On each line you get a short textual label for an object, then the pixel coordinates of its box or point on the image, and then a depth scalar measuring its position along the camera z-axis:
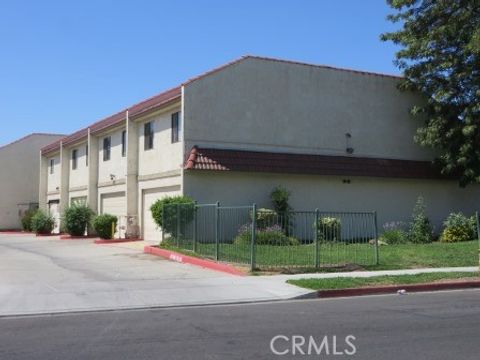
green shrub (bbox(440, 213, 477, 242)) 26.11
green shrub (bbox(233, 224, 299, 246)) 18.06
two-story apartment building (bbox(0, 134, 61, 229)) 49.28
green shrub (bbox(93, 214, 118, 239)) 29.61
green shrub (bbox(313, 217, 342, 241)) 17.88
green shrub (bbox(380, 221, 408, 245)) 24.67
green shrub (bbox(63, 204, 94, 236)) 33.22
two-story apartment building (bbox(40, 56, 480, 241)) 24.83
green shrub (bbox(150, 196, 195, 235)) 21.33
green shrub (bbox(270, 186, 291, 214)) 25.27
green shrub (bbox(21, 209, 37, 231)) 44.64
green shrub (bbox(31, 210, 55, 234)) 38.78
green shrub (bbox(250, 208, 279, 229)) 18.48
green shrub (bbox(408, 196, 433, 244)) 25.97
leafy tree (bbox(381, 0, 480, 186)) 25.86
